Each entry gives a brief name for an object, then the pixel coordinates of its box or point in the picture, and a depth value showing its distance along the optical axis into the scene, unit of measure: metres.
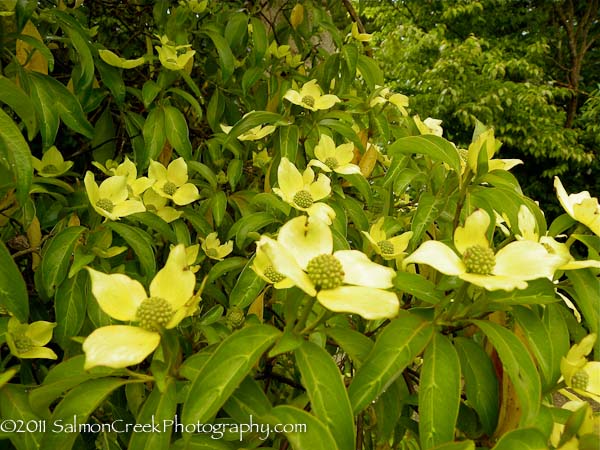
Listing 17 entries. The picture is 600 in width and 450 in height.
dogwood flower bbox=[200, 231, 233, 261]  1.02
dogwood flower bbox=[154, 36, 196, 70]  1.05
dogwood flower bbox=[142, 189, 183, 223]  0.96
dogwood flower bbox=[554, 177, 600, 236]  0.61
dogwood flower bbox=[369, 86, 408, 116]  1.18
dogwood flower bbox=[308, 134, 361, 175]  1.00
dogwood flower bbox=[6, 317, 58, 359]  0.67
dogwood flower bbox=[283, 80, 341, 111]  1.05
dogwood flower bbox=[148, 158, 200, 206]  0.96
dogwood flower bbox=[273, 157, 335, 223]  0.85
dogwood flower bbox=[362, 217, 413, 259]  0.78
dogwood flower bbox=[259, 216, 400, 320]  0.45
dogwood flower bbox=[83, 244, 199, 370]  0.44
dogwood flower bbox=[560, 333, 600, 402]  0.54
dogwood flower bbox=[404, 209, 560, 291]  0.50
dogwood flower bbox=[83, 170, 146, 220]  0.77
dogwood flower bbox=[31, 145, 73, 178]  0.89
